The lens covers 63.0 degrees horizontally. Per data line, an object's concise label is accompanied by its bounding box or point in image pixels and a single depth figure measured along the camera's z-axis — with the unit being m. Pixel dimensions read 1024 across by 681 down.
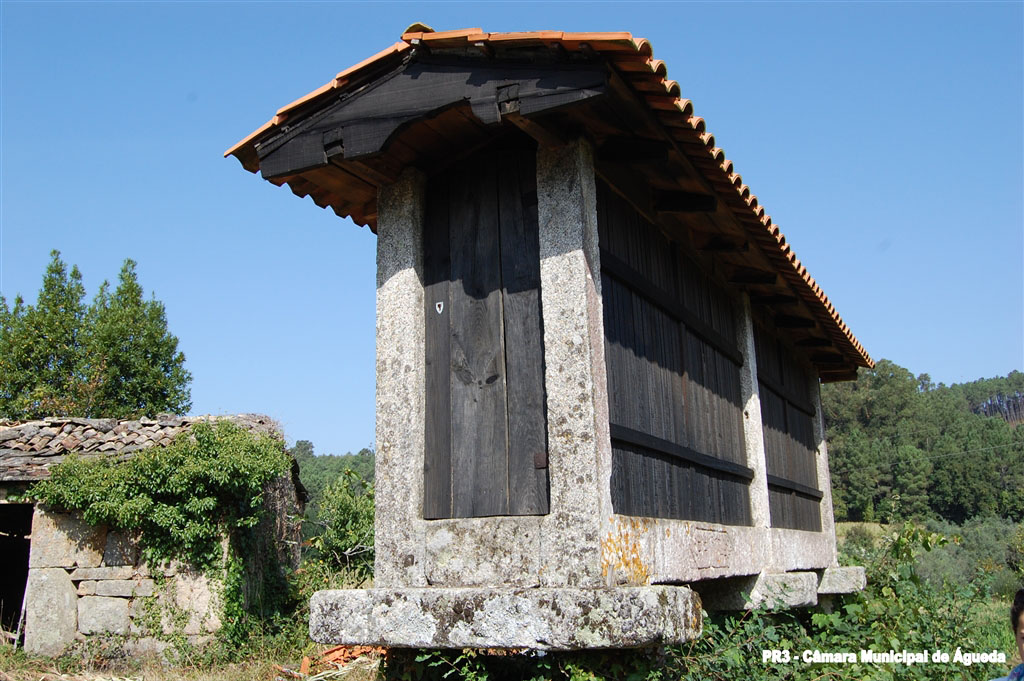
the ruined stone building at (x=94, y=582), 7.69
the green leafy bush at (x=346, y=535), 9.19
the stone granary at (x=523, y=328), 3.21
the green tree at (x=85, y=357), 20.48
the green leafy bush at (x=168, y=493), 7.76
